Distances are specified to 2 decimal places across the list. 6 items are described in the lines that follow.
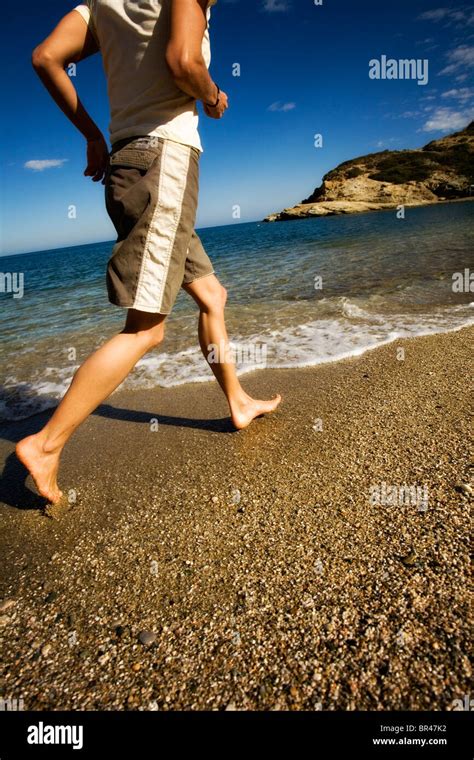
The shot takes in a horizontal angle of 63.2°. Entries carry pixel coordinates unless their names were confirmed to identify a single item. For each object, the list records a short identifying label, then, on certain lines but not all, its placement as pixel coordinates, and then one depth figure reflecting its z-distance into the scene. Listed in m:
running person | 1.48
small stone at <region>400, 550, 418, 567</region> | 1.33
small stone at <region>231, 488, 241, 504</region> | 1.84
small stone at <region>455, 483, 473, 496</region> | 1.62
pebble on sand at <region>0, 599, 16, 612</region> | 1.44
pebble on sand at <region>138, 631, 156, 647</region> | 1.21
